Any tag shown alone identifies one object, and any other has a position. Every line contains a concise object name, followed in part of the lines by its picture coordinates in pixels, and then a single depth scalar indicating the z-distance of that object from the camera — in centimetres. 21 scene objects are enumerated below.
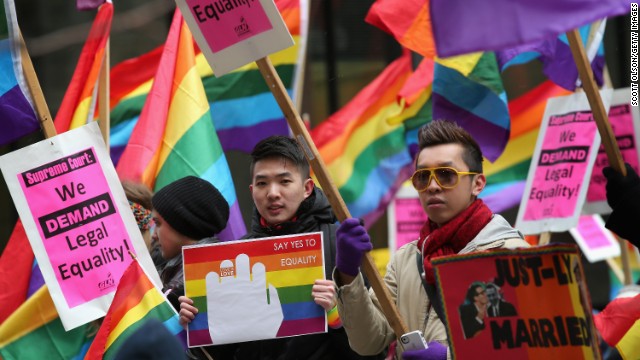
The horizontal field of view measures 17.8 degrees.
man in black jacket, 841
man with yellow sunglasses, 736
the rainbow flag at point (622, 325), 870
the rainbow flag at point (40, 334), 1022
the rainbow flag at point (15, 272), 1124
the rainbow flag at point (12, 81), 963
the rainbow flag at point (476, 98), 1292
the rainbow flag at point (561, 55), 1239
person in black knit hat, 945
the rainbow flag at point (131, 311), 861
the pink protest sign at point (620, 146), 1214
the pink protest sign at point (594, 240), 1638
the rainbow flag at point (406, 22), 1156
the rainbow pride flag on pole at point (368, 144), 1510
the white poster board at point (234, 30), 774
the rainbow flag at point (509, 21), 616
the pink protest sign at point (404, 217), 1615
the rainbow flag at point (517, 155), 1497
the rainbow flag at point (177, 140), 1200
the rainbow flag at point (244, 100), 1320
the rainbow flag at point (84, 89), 1152
